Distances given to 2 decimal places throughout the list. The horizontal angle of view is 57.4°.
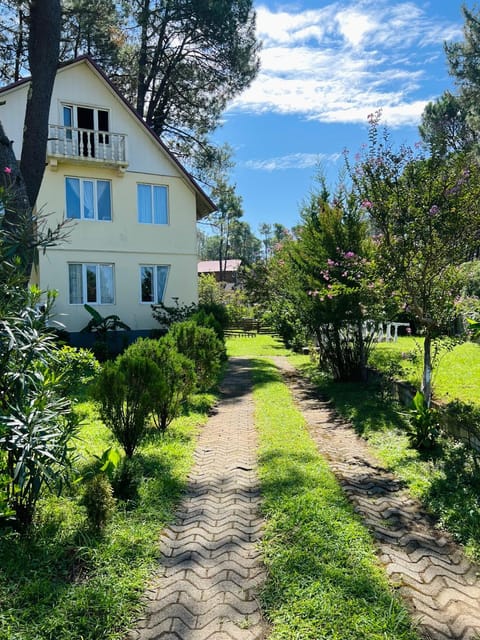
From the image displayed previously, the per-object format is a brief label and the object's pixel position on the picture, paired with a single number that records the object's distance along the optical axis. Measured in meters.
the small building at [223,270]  65.88
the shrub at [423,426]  5.94
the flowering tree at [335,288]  10.41
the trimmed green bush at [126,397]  5.41
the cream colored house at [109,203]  15.66
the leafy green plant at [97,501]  3.57
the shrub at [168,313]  17.05
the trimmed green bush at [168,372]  6.87
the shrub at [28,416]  3.09
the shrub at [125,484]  4.36
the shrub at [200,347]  9.27
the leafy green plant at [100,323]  15.74
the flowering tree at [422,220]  6.39
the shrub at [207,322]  11.96
